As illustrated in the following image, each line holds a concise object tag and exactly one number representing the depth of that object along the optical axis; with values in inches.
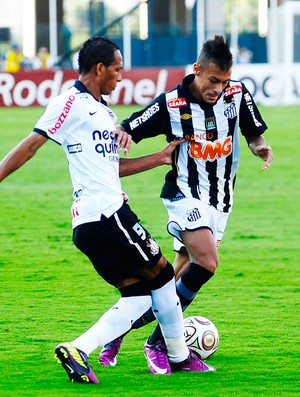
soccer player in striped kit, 552.1
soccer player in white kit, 472.7
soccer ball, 547.5
